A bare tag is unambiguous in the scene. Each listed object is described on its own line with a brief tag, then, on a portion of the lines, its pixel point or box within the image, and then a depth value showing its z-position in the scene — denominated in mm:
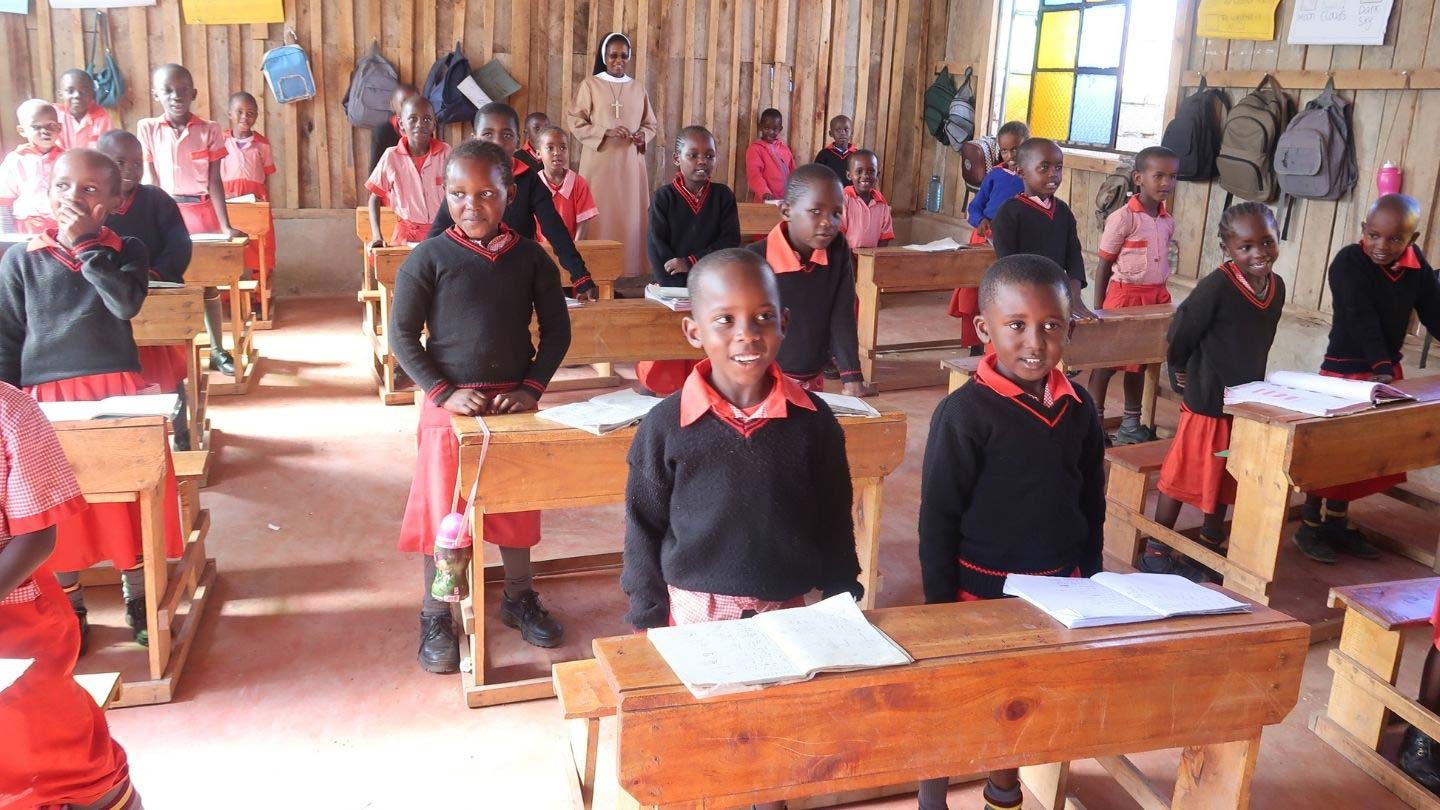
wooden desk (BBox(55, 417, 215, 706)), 2986
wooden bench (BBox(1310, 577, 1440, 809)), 2912
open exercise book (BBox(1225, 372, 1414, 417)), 3605
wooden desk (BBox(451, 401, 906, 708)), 2975
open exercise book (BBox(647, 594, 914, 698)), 1695
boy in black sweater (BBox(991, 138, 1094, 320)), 5395
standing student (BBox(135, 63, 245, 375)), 6305
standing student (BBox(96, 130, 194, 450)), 4559
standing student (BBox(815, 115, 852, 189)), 9250
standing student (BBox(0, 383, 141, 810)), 1998
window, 7895
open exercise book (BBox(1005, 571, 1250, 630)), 1992
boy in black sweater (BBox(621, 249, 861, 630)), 2105
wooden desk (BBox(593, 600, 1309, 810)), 1713
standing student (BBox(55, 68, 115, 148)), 6949
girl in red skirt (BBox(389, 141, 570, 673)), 3057
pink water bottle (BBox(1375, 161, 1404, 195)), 5816
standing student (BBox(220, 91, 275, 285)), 8211
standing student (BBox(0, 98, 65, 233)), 5773
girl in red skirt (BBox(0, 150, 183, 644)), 3283
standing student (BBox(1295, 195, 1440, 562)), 4254
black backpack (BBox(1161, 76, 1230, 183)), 7035
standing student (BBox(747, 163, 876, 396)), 3566
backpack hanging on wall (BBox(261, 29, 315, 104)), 8711
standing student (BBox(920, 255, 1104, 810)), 2328
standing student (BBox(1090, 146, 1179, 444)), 5520
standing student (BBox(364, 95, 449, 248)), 6493
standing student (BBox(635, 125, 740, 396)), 5410
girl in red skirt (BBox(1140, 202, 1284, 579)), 3953
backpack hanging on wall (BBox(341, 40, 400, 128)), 8805
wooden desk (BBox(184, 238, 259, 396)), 5691
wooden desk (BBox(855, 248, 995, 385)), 6789
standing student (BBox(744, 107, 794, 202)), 9734
